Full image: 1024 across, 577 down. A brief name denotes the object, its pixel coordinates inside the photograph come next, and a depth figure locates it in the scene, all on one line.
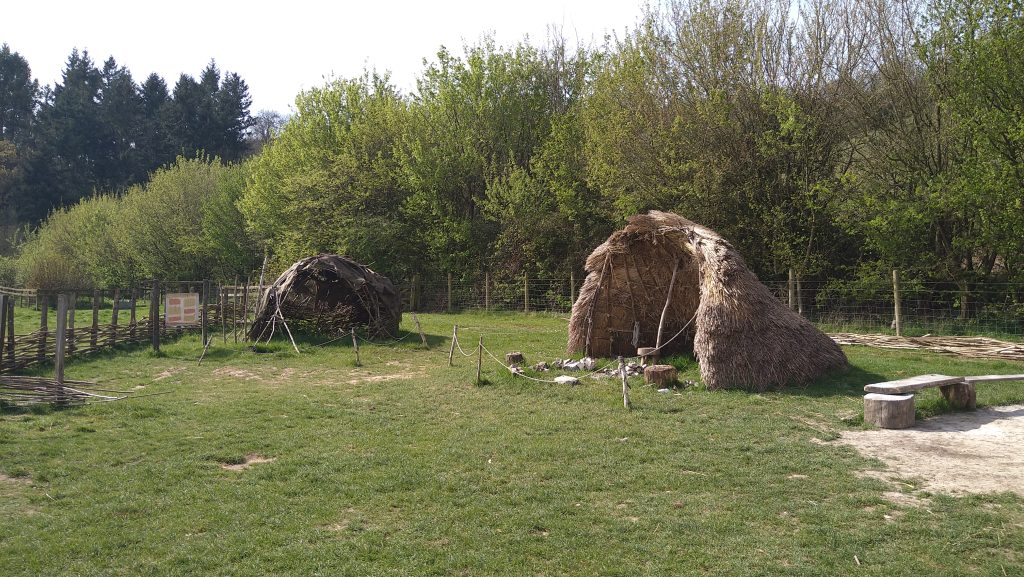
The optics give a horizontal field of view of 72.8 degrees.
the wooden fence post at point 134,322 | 15.72
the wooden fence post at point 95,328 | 14.38
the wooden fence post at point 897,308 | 15.15
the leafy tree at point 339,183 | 26.95
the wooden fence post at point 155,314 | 15.05
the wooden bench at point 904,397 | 7.92
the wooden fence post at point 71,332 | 13.89
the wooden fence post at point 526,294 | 23.94
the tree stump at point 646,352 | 11.27
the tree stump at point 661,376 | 10.41
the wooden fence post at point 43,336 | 12.97
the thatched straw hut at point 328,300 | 16.86
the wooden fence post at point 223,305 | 16.01
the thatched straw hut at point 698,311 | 9.97
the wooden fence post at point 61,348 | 9.63
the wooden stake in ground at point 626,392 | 9.15
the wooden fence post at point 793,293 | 17.08
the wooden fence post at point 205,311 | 15.41
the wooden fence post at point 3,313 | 10.40
